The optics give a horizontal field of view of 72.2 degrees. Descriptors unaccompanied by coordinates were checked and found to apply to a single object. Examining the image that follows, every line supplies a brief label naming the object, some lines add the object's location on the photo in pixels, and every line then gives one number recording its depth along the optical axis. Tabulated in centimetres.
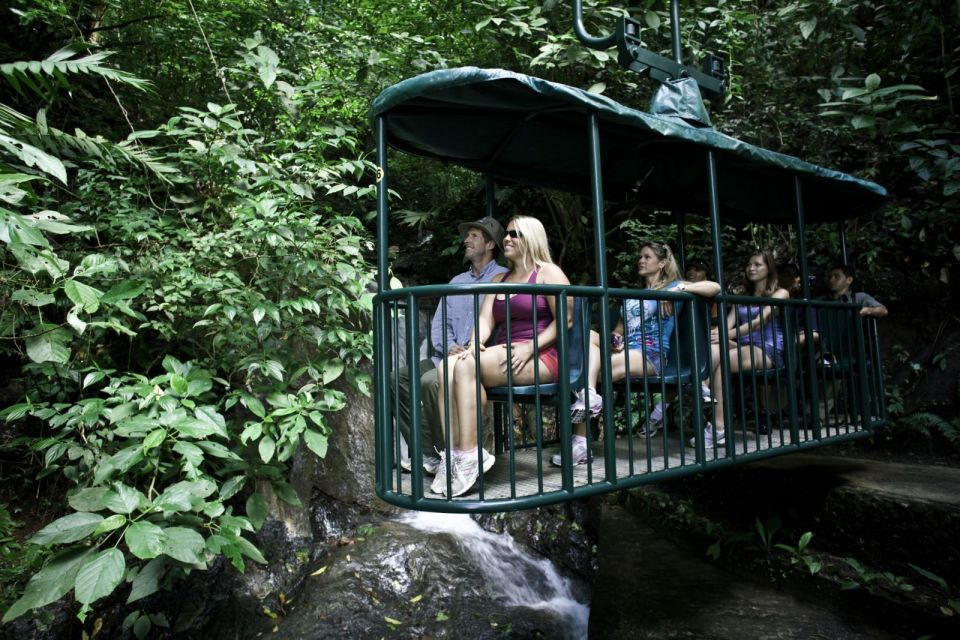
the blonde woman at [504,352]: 317
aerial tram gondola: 298
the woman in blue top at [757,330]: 468
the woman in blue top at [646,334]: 346
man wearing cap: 378
